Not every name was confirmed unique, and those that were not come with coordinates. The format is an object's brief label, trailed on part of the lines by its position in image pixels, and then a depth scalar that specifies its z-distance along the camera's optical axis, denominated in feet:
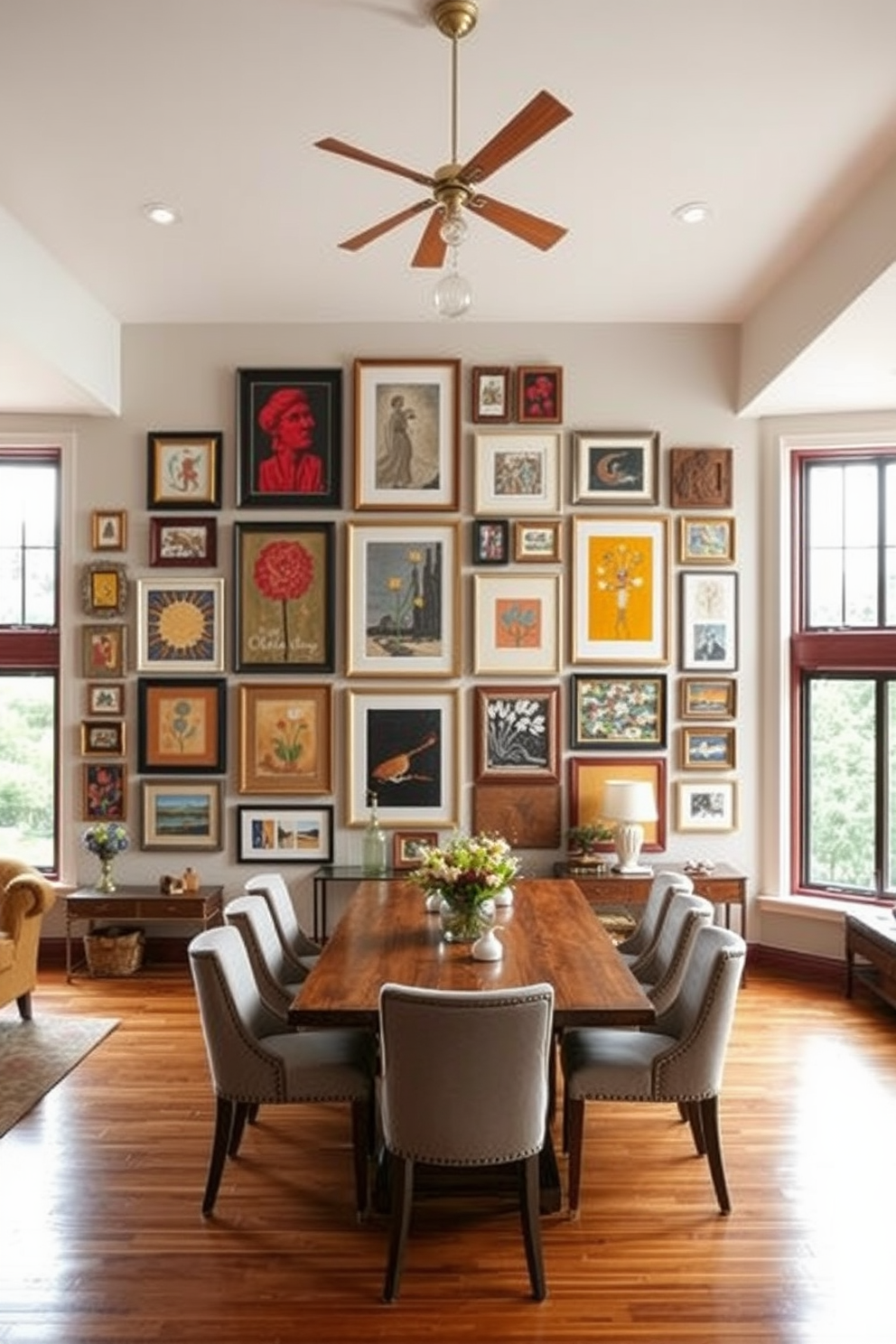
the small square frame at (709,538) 20.43
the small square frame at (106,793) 20.61
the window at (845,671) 19.69
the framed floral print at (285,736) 20.47
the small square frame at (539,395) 20.34
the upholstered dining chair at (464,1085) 8.73
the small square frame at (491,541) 20.27
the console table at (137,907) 18.94
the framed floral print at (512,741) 20.34
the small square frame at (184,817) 20.51
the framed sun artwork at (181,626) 20.58
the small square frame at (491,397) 20.34
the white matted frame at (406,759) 20.34
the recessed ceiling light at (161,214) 15.30
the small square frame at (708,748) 20.45
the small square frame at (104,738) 20.59
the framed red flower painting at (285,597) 20.48
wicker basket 19.58
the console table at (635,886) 18.69
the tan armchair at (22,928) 16.15
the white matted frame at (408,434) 20.38
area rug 13.80
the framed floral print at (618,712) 20.45
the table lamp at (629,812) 18.99
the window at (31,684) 21.24
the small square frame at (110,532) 20.58
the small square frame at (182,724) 20.57
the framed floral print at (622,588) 20.40
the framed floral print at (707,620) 20.47
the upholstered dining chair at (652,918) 14.33
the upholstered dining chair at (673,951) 12.36
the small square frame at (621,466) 20.36
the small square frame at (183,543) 20.56
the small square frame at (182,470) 20.53
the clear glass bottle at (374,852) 19.67
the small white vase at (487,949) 11.20
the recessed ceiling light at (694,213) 15.07
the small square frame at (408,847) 20.26
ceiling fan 9.07
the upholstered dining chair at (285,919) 14.25
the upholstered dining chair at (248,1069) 10.45
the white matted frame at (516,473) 20.35
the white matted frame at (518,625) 20.34
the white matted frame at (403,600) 20.38
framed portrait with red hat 20.47
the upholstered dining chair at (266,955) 12.65
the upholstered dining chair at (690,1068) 10.56
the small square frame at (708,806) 20.45
